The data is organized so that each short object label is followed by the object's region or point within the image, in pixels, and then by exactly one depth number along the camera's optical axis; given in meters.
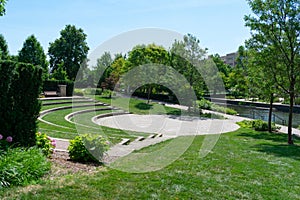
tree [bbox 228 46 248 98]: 14.91
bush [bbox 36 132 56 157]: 5.88
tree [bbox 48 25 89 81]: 46.56
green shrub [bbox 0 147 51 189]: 4.06
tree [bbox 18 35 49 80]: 35.97
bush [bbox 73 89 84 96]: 29.65
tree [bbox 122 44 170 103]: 26.62
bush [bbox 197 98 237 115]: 24.36
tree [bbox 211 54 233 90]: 47.99
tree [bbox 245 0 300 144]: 10.46
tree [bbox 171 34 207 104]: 21.50
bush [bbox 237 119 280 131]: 15.39
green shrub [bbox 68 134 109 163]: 5.88
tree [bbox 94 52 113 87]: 30.61
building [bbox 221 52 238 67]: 103.71
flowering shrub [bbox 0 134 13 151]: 5.10
